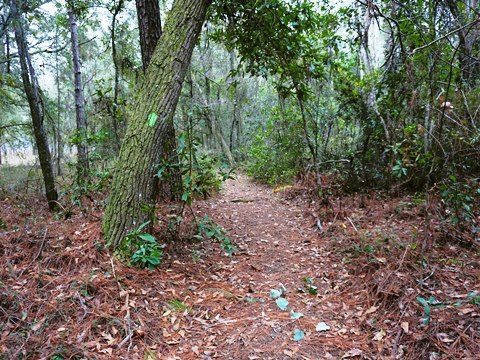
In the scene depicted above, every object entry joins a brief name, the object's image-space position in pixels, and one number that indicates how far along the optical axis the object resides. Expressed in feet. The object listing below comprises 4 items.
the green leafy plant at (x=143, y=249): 10.47
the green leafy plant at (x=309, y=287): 10.87
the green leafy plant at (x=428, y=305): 8.09
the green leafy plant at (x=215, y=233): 13.11
